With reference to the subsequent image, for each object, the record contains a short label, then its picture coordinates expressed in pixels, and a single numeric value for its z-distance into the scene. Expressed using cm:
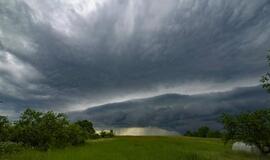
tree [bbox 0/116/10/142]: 1752
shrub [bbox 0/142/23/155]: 1261
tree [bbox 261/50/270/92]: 1441
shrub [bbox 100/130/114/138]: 4874
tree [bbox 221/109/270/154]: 1678
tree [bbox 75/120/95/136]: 5025
